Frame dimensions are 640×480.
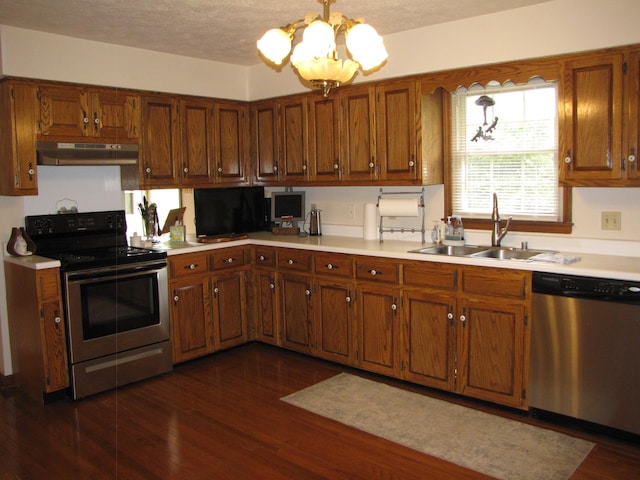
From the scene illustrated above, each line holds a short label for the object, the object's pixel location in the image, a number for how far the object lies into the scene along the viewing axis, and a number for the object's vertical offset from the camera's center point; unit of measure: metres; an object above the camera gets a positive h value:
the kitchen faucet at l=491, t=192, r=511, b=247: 3.79 -0.23
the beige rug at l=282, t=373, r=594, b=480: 2.76 -1.33
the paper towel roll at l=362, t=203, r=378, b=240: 4.46 -0.19
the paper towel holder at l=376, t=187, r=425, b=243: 4.30 -0.15
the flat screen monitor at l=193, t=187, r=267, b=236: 4.85 -0.07
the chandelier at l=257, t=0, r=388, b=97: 2.16 +0.61
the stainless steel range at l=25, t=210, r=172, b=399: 3.70 -0.67
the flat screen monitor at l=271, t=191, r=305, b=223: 5.01 -0.03
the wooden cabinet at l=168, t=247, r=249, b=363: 4.28 -0.80
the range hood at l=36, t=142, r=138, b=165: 3.80 +0.39
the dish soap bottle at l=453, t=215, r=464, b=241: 4.00 -0.24
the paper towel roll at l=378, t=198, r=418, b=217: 4.16 -0.07
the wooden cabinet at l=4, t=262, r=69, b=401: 3.58 -0.80
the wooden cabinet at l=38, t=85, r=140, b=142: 3.82 +0.68
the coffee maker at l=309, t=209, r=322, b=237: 4.93 -0.20
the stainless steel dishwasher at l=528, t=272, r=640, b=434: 2.86 -0.85
